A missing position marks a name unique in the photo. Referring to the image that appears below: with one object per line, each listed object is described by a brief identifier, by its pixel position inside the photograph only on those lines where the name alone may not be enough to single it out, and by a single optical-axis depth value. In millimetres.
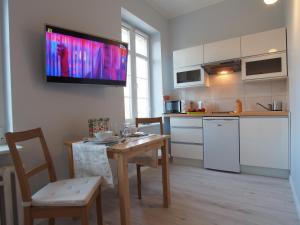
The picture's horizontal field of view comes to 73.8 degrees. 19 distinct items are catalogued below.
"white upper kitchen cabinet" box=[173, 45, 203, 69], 3430
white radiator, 1377
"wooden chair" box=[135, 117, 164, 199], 2213
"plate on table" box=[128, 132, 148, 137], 2014
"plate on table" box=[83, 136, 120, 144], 1647
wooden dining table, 1451
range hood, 3148
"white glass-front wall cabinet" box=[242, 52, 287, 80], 2781
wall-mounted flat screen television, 1820
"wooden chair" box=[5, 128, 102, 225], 1177
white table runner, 1512
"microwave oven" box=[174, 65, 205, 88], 3467
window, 3361
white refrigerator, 2926
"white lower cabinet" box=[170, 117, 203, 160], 3264
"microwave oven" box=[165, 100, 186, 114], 3705
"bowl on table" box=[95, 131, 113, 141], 1662
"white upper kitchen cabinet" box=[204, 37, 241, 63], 3102
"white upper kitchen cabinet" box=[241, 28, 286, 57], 2774
